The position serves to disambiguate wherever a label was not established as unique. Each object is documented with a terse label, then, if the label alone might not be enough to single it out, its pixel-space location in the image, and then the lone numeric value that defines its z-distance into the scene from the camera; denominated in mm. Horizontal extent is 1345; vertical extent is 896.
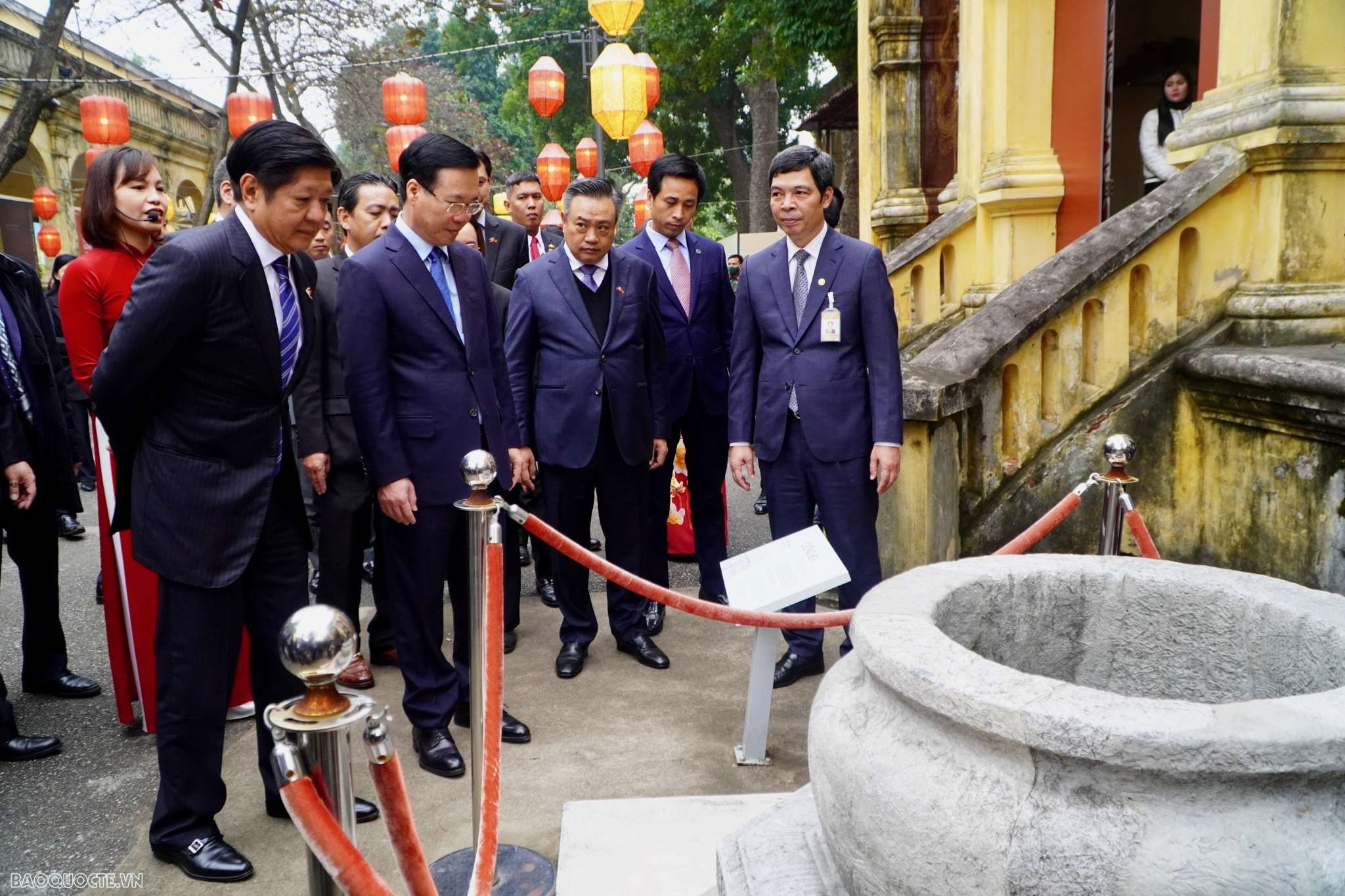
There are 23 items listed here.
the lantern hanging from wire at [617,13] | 9922
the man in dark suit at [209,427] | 2869
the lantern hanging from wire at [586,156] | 18891
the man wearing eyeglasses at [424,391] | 3514
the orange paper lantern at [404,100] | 12422
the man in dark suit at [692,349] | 5191
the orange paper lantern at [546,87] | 13555
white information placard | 3520
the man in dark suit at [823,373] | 4160
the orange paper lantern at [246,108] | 10984
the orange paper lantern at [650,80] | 11531
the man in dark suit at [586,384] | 4559
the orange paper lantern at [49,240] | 16453
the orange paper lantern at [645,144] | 14852
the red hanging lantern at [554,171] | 16953
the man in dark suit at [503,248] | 6539
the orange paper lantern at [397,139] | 13266
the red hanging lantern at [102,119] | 12281
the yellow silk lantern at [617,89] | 11117
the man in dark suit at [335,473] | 4191
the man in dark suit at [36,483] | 4047
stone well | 1622
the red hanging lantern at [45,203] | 16391
